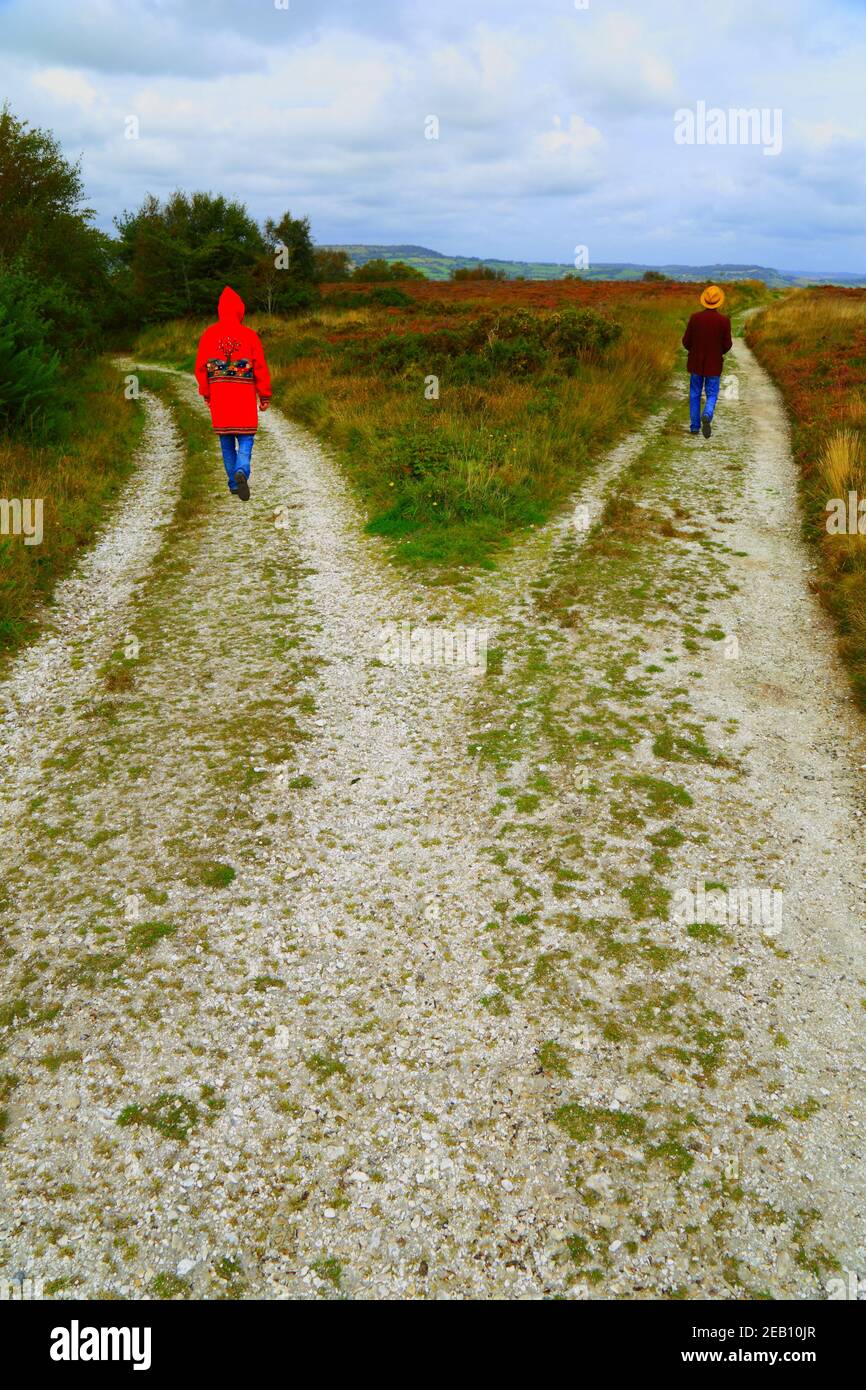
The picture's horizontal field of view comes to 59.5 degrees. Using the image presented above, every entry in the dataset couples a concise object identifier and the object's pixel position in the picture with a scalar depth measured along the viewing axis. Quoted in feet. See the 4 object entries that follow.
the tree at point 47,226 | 61.11
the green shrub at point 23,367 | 41.39
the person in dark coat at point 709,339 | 42.09
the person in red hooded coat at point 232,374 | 30.25
